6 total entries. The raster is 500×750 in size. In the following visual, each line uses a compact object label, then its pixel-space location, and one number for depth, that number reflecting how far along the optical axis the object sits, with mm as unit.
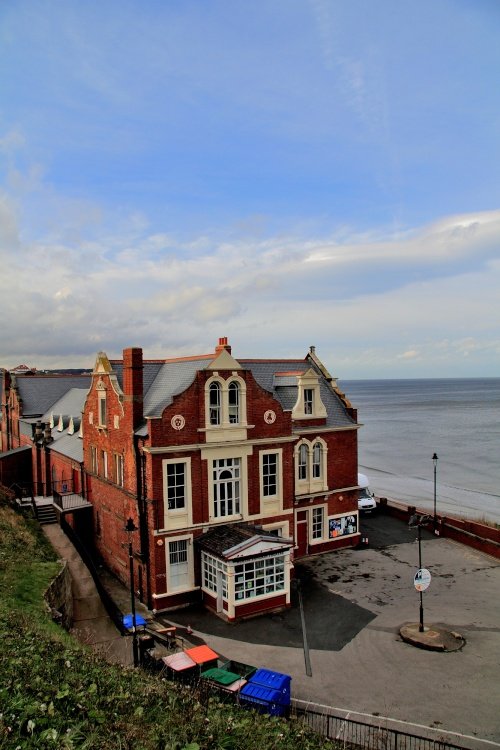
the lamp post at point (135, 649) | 16567
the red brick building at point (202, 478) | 22953
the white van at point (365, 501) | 38412
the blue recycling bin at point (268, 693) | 14367
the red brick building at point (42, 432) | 34312
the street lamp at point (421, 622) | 20156
